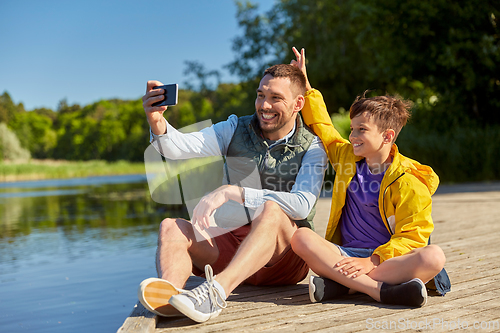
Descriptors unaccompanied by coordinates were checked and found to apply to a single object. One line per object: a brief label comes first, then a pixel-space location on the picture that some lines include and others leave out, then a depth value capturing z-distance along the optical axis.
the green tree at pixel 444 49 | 12.35
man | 2.34
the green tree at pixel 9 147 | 44.69
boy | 2.32
